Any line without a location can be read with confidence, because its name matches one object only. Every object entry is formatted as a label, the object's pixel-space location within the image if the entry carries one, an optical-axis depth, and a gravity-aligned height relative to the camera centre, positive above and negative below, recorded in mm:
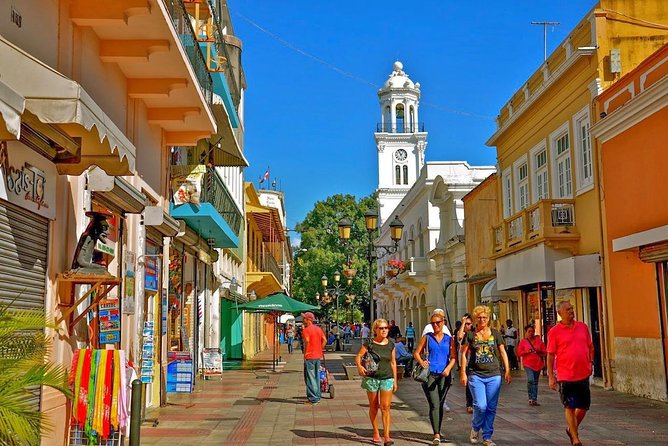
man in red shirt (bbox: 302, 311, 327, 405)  14531 -557
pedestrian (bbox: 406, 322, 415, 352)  34156 -678
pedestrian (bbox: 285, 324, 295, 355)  39153 -821
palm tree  4359 -280
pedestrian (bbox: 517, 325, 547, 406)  13719 -696
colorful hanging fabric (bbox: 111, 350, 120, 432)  7660 -587
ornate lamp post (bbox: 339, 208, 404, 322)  19594 +2460
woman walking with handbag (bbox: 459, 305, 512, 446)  9117 -570
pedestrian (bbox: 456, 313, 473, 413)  12320 -116
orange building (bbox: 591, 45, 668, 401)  14328 +1915
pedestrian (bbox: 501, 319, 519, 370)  22656 -614
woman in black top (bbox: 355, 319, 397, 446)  9555 -691
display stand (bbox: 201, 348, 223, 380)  20483 -950
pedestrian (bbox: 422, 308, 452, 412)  9930 -80
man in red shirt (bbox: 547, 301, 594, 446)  8969 -512
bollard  6693 -736
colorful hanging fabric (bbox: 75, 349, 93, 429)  7664 -552
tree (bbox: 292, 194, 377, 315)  69144 +6794
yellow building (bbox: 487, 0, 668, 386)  17656 +3894
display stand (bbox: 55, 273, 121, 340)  7953 +423
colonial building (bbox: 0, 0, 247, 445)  6793 +1756
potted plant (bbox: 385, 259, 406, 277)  42531 +3059
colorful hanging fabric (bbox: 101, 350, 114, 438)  7664 -624
